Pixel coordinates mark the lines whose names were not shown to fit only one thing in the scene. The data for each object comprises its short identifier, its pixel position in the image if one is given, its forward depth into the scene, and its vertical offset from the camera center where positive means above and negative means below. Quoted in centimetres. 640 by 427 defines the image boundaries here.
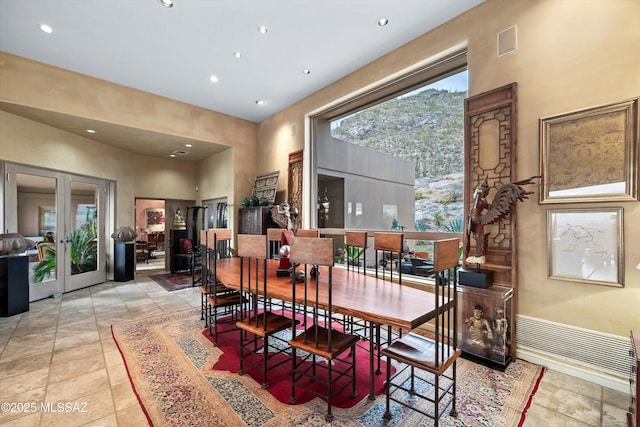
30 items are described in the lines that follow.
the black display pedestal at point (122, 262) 623 -106
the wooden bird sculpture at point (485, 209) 259 +5
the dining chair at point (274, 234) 364 -26
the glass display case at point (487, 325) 263 -111
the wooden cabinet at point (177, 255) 741 -107
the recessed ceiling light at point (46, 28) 338 +232
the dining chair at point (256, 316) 221 -89
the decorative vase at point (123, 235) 615 -45
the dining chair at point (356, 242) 309 -32
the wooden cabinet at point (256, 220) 546 -11
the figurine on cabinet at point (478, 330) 273 -117
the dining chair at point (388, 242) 274 -29
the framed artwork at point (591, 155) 222 +52
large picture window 346 +93
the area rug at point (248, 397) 190 -142
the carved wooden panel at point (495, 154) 279 +64
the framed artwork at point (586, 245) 228 -27
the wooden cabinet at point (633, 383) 148 -98
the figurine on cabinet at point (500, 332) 261 -114
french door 458 -16
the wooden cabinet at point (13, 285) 398 -103
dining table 164 -61
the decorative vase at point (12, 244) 384 -41
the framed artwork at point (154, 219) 1100 -16
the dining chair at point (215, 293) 305 -98
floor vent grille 225 -116
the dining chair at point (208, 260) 322 -56
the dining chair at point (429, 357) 164 -94
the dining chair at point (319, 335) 185 -92
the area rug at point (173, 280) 582 -152
